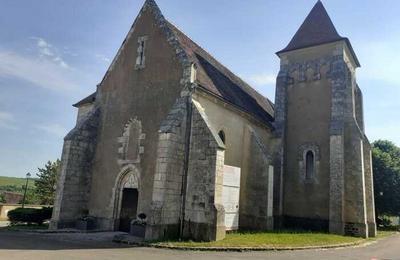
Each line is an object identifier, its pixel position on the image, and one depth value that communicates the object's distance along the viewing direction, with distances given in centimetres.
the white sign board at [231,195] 1606
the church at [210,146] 1465
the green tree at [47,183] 3653
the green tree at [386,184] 2939
